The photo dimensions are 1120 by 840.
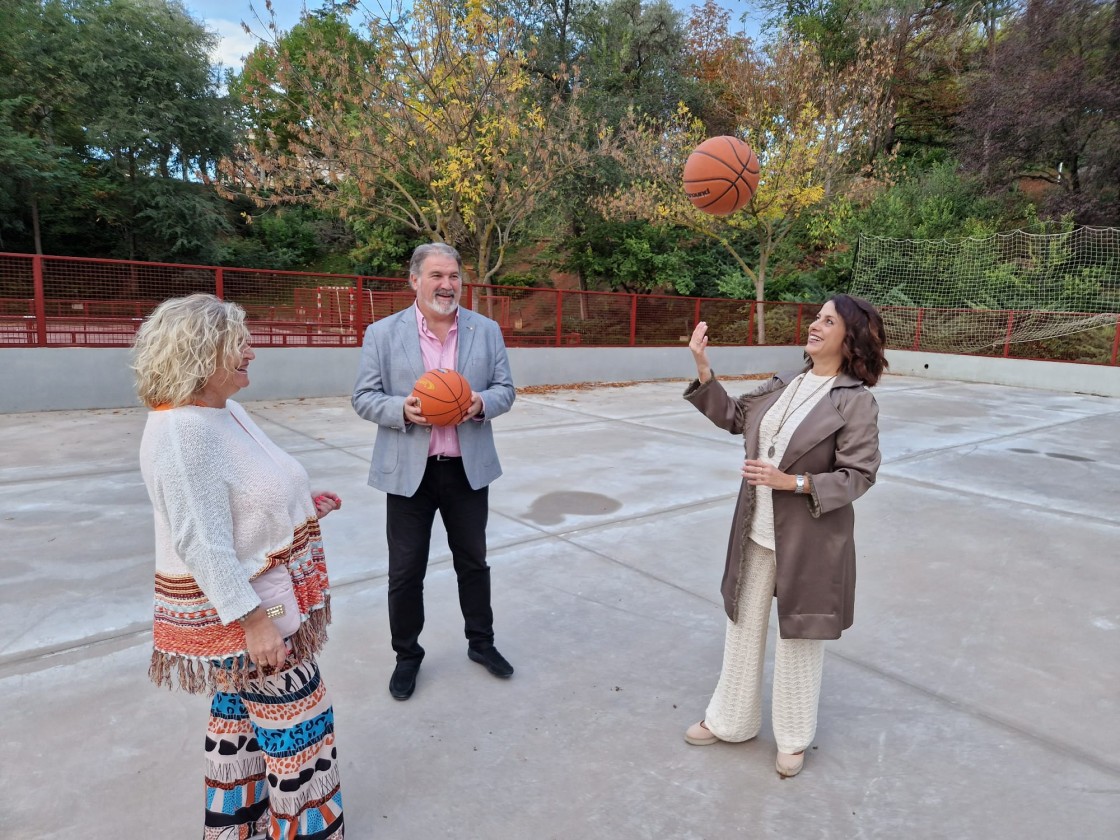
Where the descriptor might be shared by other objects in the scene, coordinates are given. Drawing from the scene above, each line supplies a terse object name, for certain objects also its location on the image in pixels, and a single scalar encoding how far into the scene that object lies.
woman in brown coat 2.09
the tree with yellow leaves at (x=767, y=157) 15.49
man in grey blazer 2.59
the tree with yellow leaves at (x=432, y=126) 11.37
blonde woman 1.43
